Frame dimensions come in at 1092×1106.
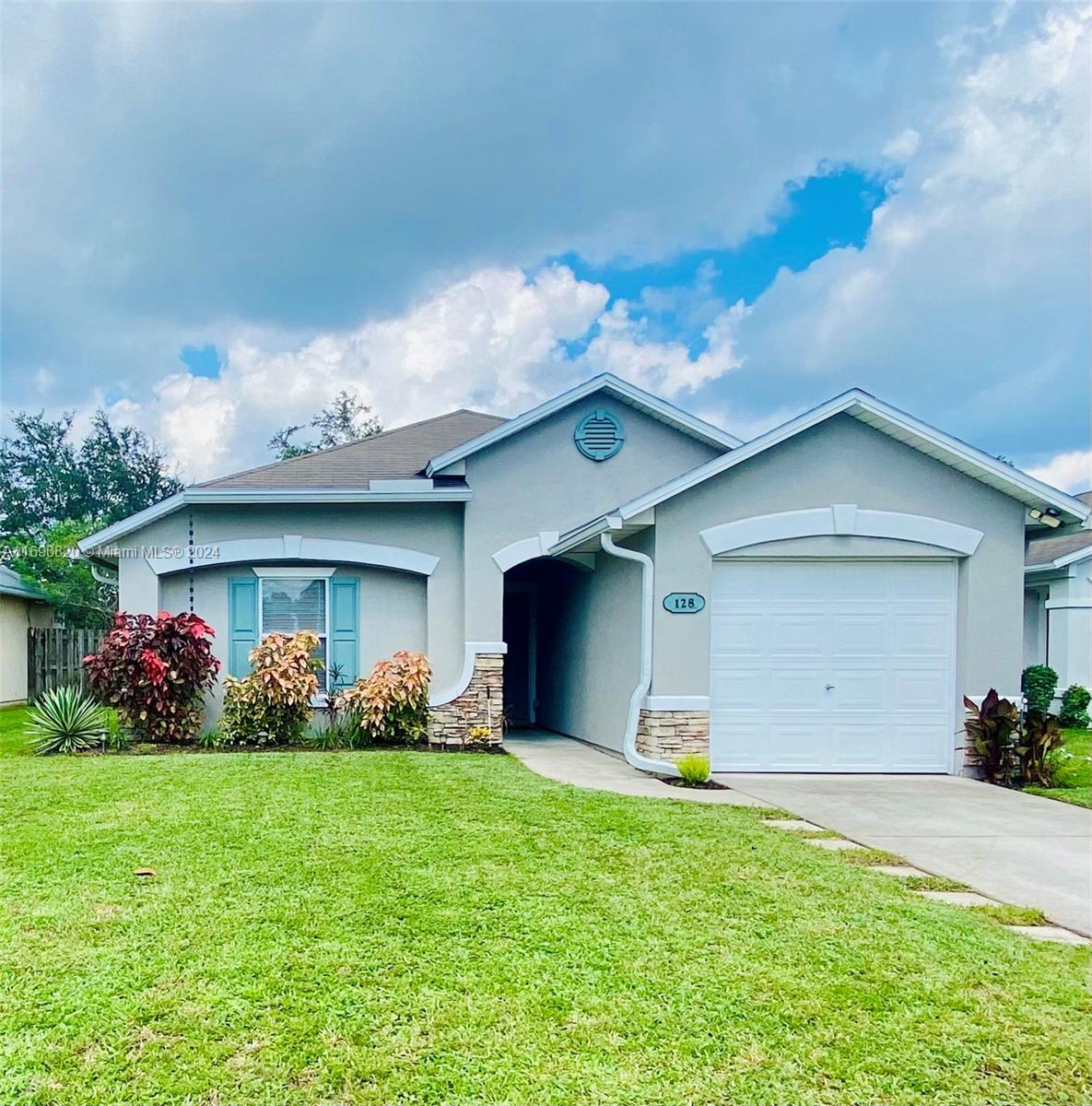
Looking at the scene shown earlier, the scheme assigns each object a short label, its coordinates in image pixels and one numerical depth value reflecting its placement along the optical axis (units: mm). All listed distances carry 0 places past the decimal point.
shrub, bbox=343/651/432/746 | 11227
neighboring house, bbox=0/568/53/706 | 17141
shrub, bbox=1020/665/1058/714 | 15195
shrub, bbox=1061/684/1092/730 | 15797
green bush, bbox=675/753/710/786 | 8961
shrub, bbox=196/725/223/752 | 10992
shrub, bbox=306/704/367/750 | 11242
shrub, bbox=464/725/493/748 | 11781
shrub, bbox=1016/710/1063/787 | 9516
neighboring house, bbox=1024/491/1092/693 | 16219
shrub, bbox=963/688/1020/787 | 9656
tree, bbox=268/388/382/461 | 37000
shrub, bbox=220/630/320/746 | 11133
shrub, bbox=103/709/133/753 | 10883
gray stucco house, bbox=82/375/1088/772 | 9898
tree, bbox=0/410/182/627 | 35312
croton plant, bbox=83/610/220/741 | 11055
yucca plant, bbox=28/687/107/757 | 10688
